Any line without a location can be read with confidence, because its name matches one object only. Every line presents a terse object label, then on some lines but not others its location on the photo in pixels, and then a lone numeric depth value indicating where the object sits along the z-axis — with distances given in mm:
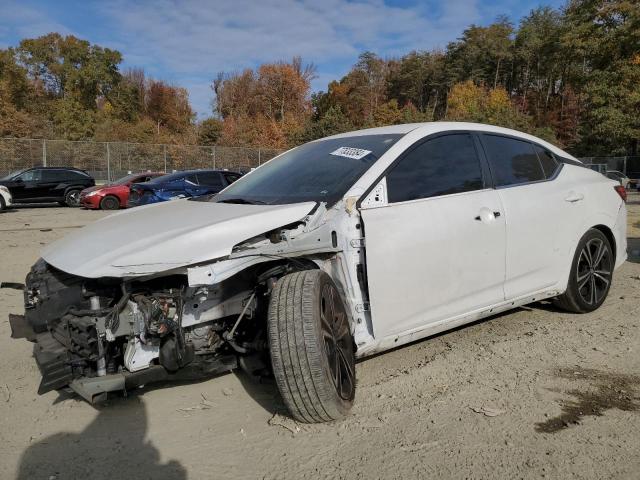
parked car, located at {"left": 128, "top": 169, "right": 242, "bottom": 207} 13148
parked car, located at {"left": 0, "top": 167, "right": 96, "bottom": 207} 18656
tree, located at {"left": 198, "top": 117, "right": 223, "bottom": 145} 48938
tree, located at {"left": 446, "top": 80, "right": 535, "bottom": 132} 43031
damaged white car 2752
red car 17812
